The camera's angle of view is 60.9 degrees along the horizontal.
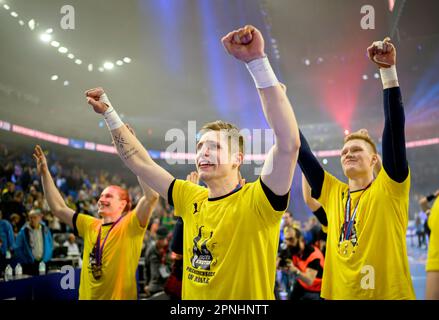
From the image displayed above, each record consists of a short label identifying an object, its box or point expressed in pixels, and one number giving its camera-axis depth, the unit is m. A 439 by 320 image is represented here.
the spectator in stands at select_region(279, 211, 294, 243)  5.61
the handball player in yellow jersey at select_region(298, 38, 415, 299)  1.78
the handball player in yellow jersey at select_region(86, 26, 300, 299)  1.24
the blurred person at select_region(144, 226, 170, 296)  6.70
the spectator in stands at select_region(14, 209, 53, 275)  4.80
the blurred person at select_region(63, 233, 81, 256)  6.37
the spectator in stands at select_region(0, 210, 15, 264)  4.86
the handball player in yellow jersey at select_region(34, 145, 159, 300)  2.66
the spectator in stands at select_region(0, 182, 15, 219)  5.67
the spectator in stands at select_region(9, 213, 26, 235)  5.61
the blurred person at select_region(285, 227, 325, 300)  3.54
